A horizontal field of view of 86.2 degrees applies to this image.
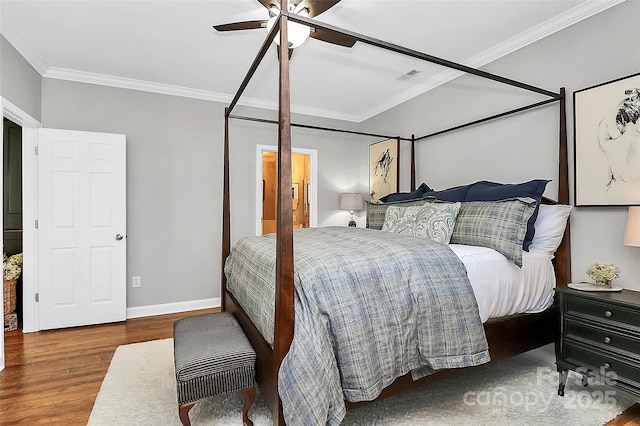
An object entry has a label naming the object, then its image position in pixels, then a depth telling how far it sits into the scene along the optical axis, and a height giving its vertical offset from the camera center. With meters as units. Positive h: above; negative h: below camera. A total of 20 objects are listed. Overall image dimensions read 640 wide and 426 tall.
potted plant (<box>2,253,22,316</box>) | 3.41 -0.74
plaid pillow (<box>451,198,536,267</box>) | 2.14 -0.10
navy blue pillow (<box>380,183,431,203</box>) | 3.45 +0.15
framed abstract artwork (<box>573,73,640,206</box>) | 2.17 +0.46
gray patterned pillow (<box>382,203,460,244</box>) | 2.44 -0.08
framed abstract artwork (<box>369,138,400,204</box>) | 4.39 +0.56
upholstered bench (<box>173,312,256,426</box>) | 1.64 -0.78
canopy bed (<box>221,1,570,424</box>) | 1.45 -0.44
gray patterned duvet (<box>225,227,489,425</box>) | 1.42 -0.52
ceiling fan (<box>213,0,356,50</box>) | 1.98 +1.20
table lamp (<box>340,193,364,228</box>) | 4.93 +0.11
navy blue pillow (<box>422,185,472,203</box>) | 2.94 +0.14
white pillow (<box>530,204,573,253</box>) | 2.37 -0.12
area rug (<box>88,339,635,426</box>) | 1.87 -1.15
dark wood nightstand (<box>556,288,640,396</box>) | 1.80 -0.72
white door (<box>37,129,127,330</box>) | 3.42 -0.20
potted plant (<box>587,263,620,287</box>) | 2.08 -0.38
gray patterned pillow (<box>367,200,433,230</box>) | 3.33 -0.03
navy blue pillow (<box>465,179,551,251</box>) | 2.31 +0.14
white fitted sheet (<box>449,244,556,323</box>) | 2.00 -0.44
